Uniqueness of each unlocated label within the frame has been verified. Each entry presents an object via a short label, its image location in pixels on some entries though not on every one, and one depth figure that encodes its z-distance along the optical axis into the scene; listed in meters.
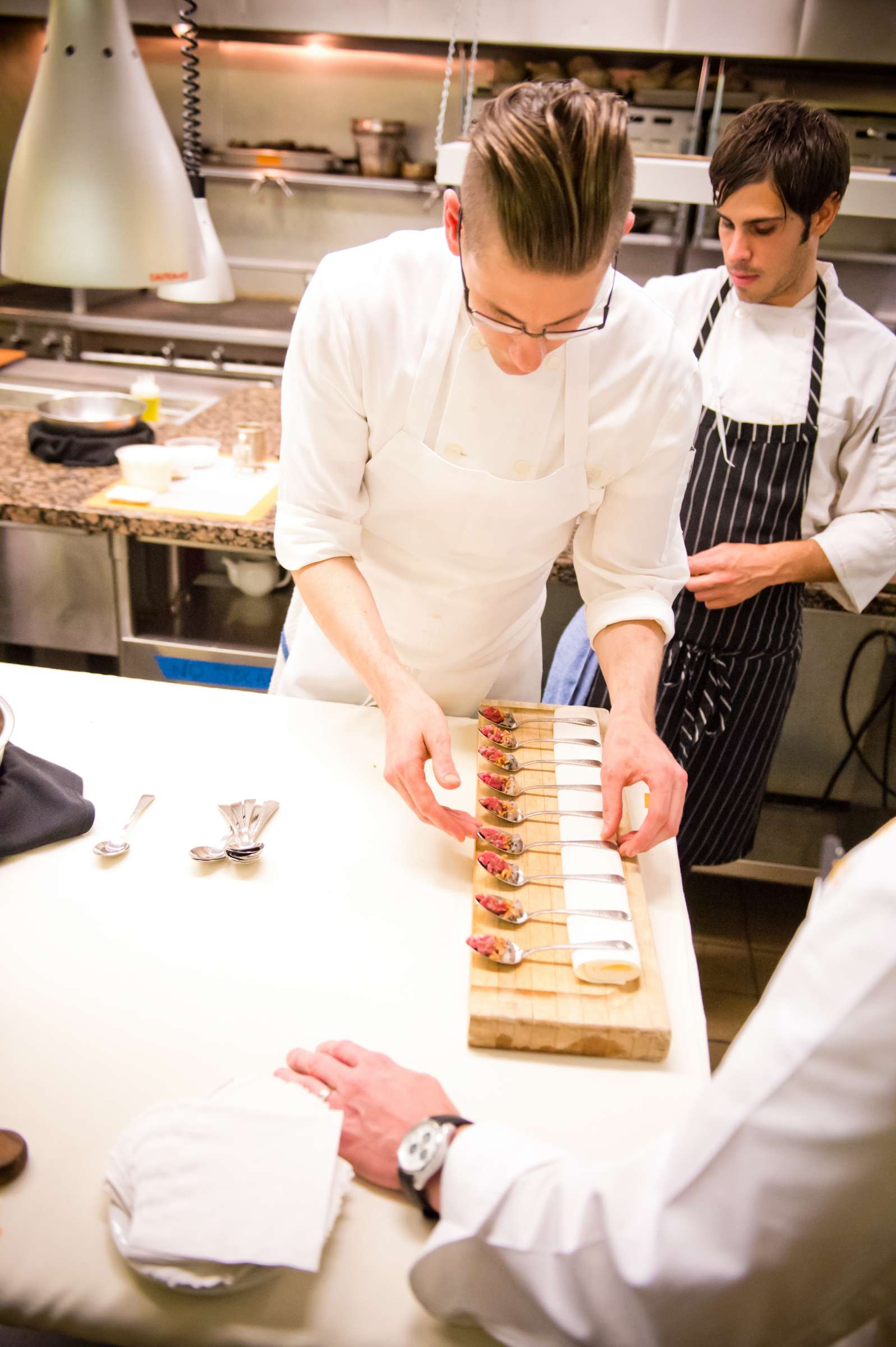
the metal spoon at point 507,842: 1.15
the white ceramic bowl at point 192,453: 2.60
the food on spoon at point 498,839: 1.15
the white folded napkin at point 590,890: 0.98
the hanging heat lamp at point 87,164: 1.66
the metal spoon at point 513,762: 1.30
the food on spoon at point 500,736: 1.35
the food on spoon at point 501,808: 1.20
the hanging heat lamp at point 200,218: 2.38
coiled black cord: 2.44
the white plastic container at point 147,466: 2.39
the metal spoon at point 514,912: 1.04
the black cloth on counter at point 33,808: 1.12
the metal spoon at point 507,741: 1.35
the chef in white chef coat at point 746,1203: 0.56
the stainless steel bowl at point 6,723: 1.10
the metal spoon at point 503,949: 0.99
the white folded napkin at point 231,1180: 0.73
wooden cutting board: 0.93
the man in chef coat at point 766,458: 1.85
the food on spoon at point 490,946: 0.99
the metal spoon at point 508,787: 1.25
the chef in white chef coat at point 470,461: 1.20
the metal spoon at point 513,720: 1.41
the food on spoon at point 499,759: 1.30
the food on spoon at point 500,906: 1.04
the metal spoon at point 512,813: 1.20
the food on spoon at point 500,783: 1.24
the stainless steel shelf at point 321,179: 4.49
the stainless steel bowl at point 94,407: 2.76
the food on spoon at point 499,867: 1.10
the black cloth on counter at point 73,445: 2.57
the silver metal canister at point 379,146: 4.50
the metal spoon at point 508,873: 1.10
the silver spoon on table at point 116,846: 1.14
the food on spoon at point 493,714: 1.41
